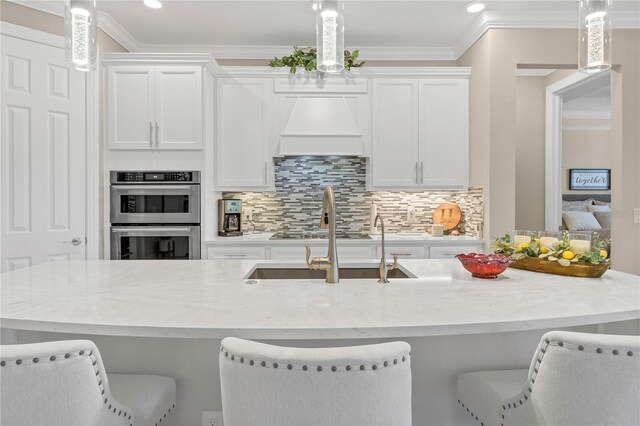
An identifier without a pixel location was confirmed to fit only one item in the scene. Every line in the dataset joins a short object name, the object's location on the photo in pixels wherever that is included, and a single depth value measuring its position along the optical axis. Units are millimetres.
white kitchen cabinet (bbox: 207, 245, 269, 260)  3658
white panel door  3098
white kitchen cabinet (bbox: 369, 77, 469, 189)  3965
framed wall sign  7727
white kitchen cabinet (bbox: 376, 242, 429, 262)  3730
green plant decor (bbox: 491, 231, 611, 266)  1817
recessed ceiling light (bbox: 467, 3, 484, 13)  3322
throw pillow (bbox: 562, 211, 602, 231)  6699
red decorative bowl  1826
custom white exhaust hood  3889
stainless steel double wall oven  3590
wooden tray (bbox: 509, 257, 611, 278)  1812
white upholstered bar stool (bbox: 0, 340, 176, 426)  962
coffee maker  3971
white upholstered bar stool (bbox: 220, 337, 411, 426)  906
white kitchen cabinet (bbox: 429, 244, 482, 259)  3736
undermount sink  2303
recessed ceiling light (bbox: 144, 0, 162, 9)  3271
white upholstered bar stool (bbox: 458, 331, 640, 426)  979
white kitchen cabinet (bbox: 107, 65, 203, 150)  3609
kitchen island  1191
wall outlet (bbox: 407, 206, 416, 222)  4305
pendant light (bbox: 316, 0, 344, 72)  1759
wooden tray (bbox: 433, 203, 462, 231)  4137
